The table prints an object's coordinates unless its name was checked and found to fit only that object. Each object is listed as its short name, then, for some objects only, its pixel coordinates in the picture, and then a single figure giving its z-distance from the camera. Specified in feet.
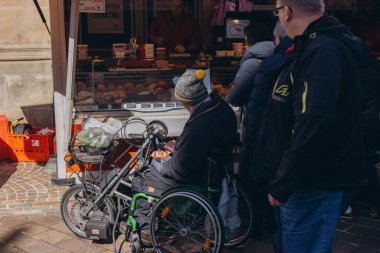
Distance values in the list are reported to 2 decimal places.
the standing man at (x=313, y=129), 8.27
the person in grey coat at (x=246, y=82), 14.52
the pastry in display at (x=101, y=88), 19.67
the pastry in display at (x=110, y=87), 19.83
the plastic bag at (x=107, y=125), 16.31
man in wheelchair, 13.30
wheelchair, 13.42
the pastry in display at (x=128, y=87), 20.02
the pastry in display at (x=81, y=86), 19.28
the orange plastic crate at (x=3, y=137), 25.23
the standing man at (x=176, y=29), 21.90
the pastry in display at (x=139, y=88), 20.07
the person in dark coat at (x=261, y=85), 13.48
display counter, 19.43
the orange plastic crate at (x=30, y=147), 24.95
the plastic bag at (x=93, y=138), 15.19
